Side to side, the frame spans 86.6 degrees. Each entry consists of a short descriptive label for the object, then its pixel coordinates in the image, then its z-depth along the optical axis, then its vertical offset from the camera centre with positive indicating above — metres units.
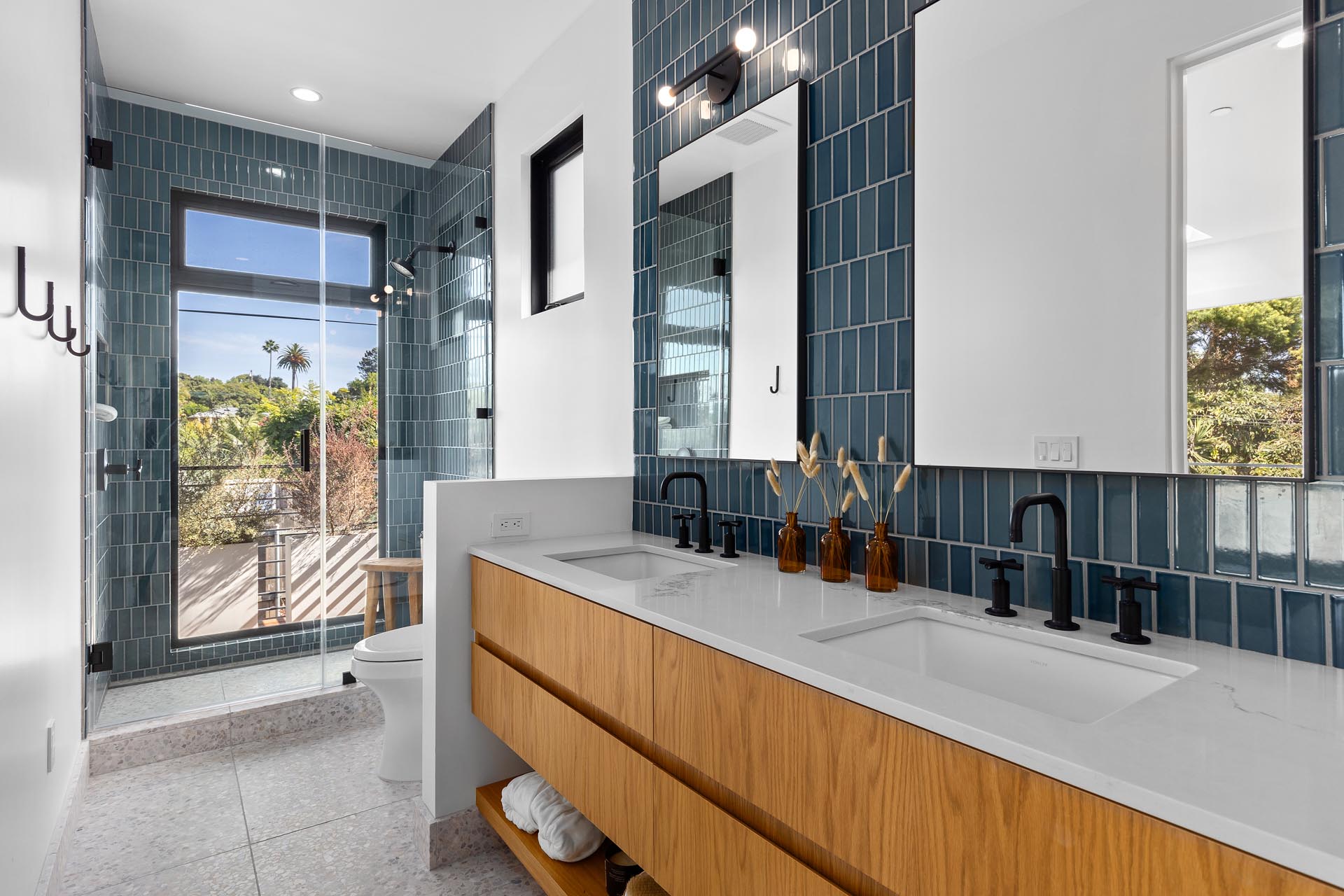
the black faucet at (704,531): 1.91 -0.22
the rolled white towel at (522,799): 1.81 -0.90
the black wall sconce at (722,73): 1.90 +1.02
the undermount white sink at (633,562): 1.91 -0.31
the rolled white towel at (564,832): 1.70 -0.92
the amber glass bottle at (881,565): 1.40 -0.23
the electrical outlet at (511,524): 2.02 -0.21
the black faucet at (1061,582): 1.11 -0.21
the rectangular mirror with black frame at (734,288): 1.77 +0.45
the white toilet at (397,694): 2.44 -0.84
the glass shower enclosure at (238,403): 2.77 +0.21
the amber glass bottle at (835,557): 1.50 -0.22
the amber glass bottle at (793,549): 1.61 -0.22
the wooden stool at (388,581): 3.03 -0.55
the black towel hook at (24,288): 1.46 +0.35
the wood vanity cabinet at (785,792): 0.63 -0.41
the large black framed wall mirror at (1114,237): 0.97 +0.34
